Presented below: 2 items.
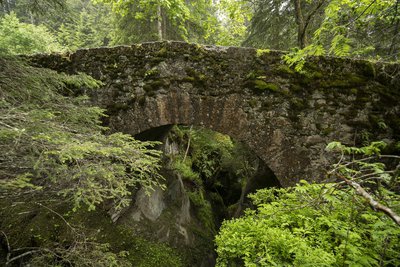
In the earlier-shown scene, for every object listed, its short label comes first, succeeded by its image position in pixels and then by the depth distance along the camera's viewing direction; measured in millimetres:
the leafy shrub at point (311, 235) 1699
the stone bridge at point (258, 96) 4359
